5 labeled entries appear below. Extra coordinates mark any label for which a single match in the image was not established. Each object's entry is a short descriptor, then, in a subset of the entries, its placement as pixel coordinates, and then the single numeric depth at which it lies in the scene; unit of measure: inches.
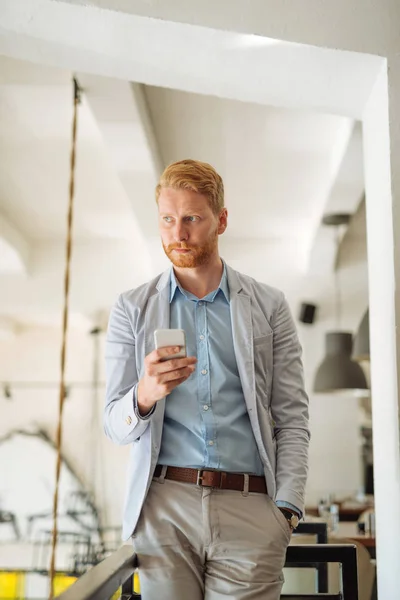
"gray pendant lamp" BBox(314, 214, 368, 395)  233.9
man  57.7
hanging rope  114.5
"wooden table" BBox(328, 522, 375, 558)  146.7
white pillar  71.7
